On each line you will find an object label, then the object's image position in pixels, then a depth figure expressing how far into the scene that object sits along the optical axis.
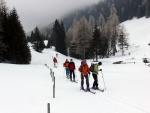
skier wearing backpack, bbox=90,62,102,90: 10.62
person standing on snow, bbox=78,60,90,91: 10.62
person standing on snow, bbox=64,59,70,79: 15.91
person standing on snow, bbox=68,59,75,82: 14.14
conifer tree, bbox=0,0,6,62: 24.94
